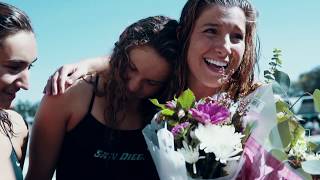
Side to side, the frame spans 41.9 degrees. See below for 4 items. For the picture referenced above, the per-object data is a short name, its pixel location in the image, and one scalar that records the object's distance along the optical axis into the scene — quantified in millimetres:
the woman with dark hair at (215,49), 1906
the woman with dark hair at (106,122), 1908
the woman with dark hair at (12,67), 1513
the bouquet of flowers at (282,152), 1398
